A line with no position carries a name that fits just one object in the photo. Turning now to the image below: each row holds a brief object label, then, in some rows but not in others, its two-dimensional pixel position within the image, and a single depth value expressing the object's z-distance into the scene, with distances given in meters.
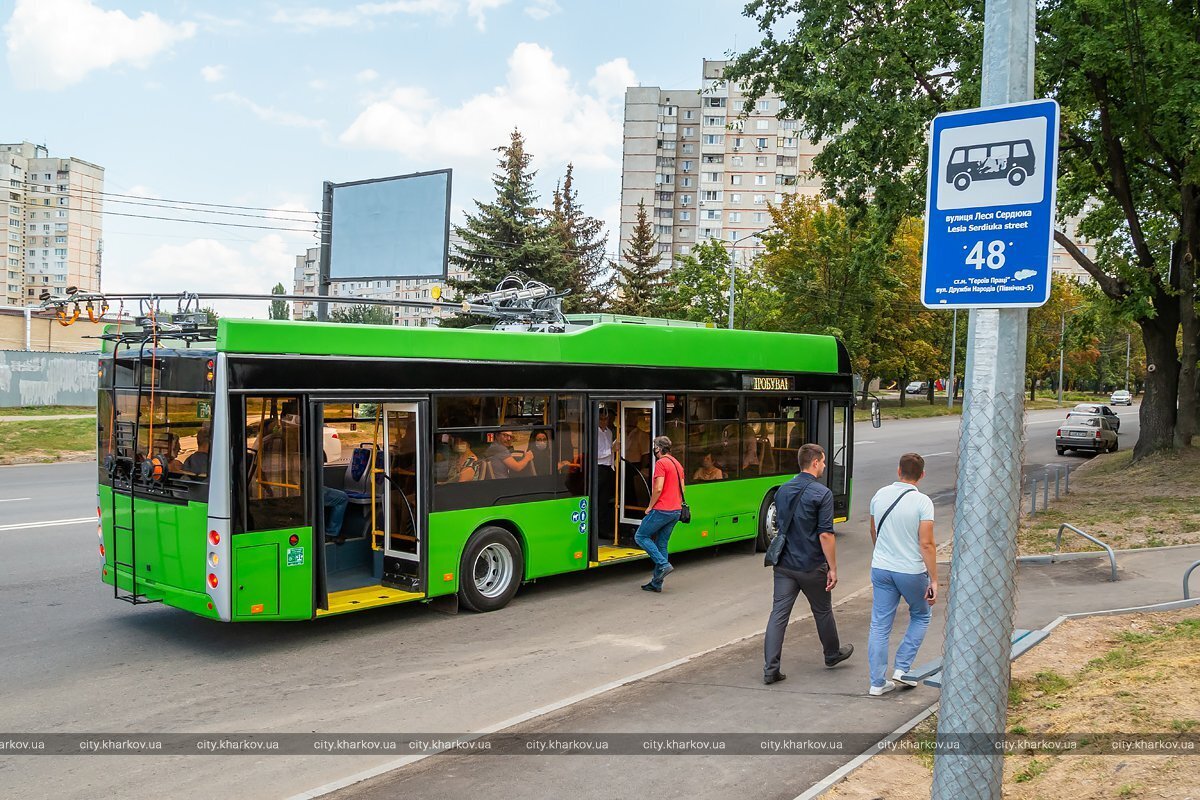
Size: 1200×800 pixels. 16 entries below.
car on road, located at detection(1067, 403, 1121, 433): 35.22
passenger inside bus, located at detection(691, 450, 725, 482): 12.70
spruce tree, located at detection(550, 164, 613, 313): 56.83
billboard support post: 23.23
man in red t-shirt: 10.81
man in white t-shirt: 6.94
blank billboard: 23.17
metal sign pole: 3.66
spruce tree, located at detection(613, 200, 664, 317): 59.31
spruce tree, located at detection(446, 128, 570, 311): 45.25
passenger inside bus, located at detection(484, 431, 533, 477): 10.17
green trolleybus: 8.24
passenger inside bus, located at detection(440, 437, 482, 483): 9.74
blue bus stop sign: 3.55
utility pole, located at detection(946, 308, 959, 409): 57.75
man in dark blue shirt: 7.41
